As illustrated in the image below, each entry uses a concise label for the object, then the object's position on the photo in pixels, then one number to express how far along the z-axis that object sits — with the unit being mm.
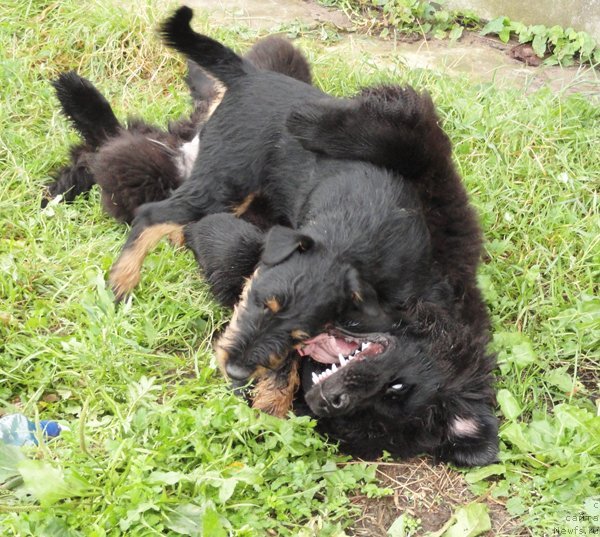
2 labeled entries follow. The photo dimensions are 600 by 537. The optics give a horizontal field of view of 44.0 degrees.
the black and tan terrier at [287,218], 3299
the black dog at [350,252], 3213
